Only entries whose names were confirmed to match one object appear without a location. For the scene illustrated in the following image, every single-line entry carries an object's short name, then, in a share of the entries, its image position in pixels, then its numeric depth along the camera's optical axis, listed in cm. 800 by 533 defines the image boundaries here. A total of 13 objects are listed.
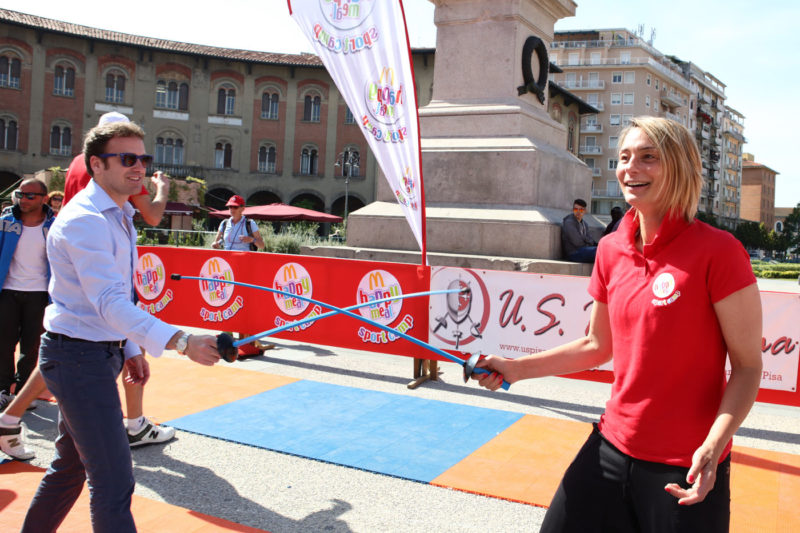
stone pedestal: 971
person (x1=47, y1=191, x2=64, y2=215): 754
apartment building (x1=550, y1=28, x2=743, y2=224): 8925
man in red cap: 952
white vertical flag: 659
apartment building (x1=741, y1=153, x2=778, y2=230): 14225
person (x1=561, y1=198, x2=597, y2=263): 910
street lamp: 5175
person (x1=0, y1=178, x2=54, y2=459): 572
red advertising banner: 774
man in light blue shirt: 268
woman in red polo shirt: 202
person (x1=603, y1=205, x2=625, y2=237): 958
